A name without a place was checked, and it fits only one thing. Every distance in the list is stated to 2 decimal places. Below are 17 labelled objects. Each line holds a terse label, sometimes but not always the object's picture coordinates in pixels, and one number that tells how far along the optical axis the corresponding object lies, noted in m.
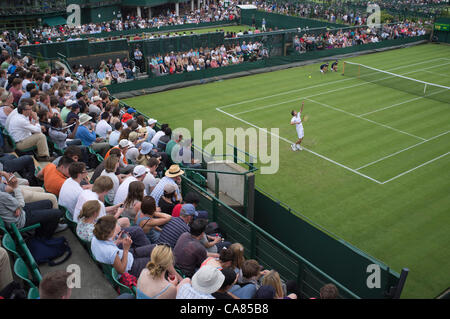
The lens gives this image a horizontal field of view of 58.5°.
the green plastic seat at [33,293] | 5.18
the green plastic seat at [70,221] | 7.27
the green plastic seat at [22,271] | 5.46
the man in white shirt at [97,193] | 6.98
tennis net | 24.97
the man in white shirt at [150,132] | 13.16
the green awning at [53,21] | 46.53
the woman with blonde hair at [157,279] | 5.36
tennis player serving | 17.12
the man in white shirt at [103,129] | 12.40
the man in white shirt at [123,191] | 8.14
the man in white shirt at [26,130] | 10.14
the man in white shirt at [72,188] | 7.32
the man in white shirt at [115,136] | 11.52
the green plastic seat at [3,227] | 6.24
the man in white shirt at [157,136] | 12.93
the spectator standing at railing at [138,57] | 27.48
